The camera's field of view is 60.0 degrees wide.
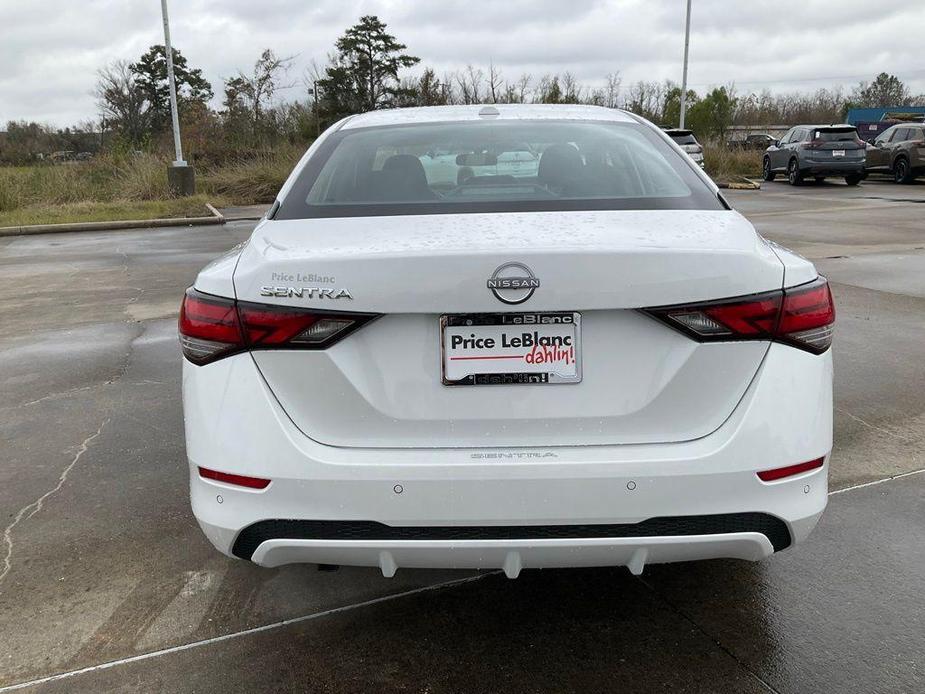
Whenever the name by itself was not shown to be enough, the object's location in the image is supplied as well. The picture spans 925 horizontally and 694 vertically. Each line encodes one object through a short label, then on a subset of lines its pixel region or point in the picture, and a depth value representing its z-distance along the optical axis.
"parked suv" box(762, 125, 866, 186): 24.62
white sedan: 2.00
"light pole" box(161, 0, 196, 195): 22.64
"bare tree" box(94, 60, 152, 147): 48.06
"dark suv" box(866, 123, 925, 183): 24.56
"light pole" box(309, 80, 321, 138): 36.47
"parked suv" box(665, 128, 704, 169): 25.55
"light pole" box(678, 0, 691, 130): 36.38
